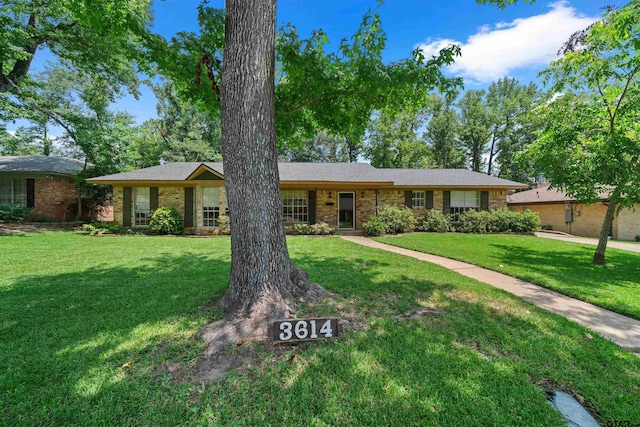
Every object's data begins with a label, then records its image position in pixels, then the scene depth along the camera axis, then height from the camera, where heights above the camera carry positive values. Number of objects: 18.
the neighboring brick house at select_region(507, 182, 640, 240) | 14.02 -0.12
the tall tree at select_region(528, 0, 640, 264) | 6.19 +2.35
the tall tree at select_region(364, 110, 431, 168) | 27.91 +6.91
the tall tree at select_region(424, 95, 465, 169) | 30.80 +8.84
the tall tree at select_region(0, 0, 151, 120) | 10.46 +7.19
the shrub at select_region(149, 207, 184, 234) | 12.30 -0.41
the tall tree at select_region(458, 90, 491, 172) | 30.16 +9.61
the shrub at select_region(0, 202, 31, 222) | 13.30 -0.01
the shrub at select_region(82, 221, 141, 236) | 11.93 -0.73
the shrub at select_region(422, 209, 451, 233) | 13.83 -0.46
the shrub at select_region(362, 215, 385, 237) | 12.53 -0.64
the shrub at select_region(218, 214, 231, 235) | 12.28 -0.54
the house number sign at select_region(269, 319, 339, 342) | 2.55 -1.12
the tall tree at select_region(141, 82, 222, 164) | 24.89 +7.85
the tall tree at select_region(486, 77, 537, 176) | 29.14 +11.20
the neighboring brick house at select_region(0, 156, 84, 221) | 14.79 +1.42
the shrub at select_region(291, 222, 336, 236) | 12.68 -0.75
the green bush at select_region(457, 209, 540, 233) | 13.80 -0.46
